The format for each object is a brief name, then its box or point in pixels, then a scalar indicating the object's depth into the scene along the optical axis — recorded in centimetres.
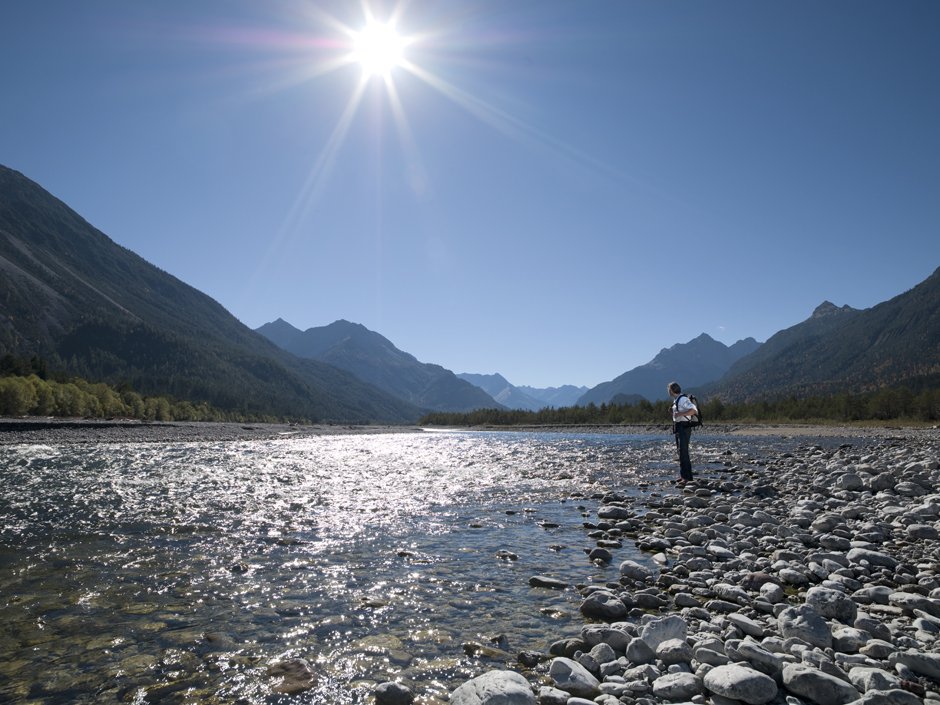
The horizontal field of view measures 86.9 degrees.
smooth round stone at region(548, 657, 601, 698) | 477
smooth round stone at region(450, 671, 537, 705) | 440
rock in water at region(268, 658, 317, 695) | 490
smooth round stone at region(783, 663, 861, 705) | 426
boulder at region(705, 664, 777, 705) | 430
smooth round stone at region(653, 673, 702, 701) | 452
